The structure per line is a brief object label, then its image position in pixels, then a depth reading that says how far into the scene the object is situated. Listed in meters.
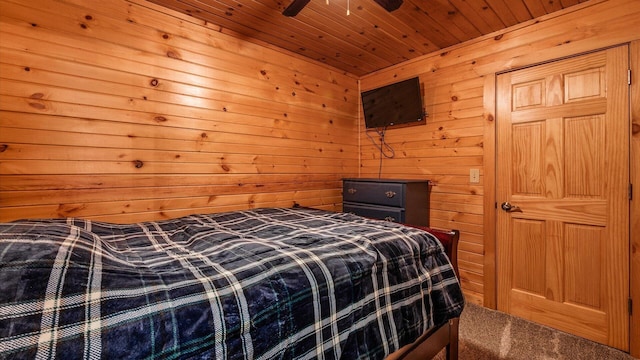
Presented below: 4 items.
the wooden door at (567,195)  1.93
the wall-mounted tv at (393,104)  2.85
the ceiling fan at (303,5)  1.61
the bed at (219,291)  0.65
